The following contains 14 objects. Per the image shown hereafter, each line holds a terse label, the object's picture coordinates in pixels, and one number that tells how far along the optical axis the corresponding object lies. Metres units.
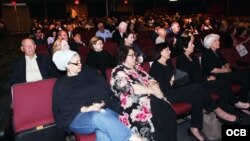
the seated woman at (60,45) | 4.41
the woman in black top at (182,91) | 3.30
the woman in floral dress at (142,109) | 2.91
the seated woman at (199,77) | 3.60
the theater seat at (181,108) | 3.25
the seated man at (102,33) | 8.41
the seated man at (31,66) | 3.71
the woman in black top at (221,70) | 3.89
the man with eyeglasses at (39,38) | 7.76
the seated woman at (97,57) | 4.73
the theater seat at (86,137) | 2.63
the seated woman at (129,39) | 5.03
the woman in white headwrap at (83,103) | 2.56
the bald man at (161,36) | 6.00
